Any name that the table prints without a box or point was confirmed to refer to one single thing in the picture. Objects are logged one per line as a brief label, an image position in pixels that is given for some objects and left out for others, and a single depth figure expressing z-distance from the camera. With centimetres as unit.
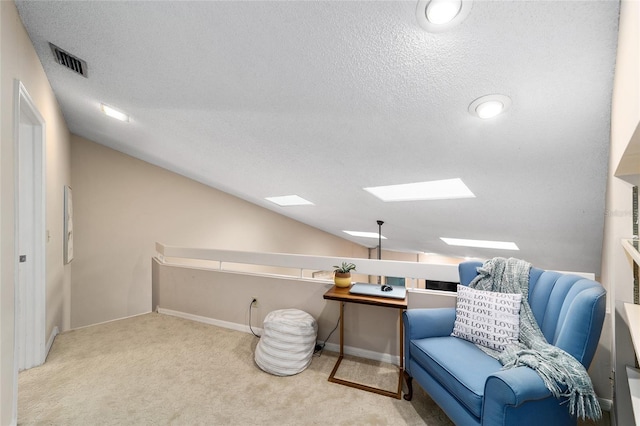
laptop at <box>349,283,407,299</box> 207
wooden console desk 192
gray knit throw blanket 120
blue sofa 119
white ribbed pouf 220
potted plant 237
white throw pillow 166
